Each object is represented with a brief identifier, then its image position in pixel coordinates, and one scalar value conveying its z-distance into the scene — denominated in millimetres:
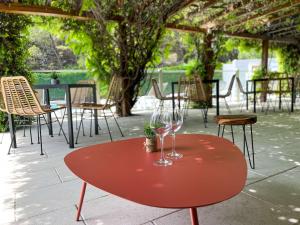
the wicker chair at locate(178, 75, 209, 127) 5051
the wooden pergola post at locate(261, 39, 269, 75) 9072
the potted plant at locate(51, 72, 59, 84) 3844
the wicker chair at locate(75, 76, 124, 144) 3912
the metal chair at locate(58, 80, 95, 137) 5255
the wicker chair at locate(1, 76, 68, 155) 3170
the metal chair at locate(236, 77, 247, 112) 6946
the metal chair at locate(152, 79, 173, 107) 5556
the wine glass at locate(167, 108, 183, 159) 1566
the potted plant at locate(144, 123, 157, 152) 1640
